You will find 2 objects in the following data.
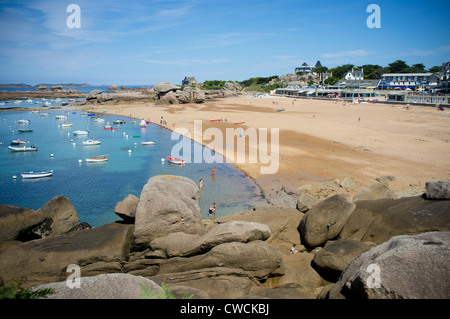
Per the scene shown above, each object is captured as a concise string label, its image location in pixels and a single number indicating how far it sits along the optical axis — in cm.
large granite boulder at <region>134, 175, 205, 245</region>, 1407
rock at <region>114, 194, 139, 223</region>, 1596
